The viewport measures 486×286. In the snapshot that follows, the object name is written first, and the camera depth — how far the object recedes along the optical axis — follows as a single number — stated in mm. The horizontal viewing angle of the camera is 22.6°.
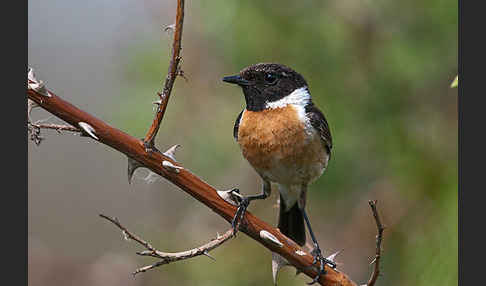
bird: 6684
